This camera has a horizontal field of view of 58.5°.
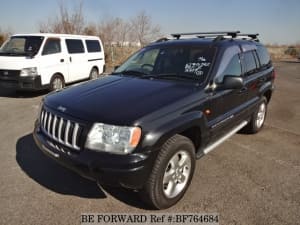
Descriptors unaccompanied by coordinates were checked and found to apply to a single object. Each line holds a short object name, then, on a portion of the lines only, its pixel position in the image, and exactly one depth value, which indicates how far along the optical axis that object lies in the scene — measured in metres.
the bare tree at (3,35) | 19.48
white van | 7.63
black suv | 2.46
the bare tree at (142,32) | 23.50
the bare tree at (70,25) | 19.38
